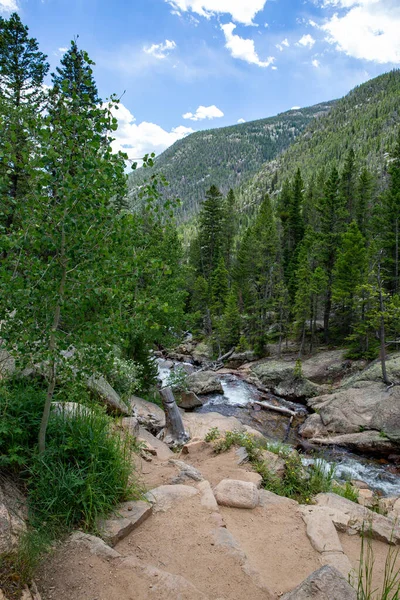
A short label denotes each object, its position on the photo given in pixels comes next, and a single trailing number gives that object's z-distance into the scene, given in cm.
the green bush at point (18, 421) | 411
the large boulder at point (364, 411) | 1512
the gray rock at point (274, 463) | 723
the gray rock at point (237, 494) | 564
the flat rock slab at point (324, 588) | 288
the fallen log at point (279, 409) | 1873
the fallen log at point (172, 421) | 1096
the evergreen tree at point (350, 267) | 2598
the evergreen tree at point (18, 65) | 1689
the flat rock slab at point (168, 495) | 503
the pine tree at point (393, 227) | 2831
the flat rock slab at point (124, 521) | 398
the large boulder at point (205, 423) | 1232
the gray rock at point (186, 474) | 619
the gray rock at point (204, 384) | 2114
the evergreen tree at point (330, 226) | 2988
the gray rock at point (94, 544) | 364
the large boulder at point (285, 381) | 2212
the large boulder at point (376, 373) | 1947
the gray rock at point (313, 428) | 1602
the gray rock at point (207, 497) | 522
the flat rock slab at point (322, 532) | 475
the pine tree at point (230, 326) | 3497
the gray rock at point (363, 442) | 1417
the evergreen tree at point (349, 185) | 3858
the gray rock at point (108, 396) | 779
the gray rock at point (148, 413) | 1150
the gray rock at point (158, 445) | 846
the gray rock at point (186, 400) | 1745
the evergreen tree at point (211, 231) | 4403
